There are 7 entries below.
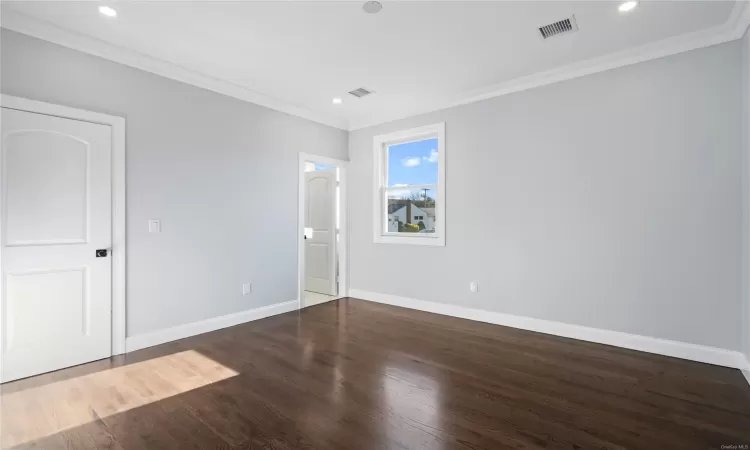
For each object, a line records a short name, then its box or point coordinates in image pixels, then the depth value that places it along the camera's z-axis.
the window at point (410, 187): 4.67
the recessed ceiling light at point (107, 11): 2.62
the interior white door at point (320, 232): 5.57
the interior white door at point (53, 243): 2.68
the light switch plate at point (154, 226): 3.43
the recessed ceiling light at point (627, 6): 2.58
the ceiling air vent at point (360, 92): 4.26
